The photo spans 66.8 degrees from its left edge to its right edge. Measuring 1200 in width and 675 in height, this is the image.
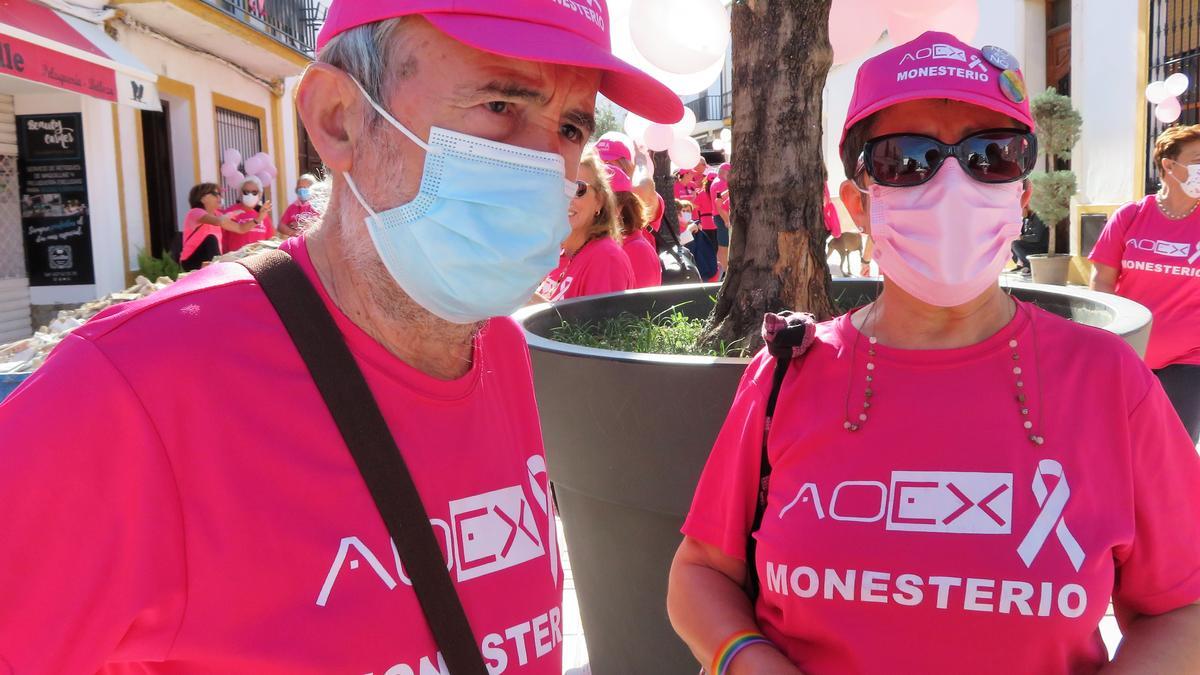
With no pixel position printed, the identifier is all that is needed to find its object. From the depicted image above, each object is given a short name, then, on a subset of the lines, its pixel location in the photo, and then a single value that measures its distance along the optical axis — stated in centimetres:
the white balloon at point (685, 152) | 948
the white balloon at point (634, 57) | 477
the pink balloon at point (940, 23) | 354
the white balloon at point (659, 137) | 755
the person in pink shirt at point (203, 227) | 1027
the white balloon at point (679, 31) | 417
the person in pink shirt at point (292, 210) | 1131
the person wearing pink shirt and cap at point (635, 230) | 557
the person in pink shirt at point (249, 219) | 1126
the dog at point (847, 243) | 1462
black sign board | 1166
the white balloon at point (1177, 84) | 1153
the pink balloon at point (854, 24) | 347
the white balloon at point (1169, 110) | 1190
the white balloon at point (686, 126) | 847
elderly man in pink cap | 99
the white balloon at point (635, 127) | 816
